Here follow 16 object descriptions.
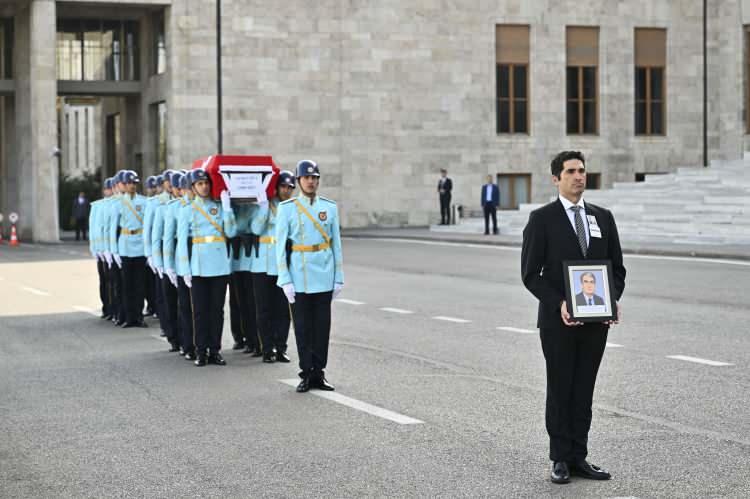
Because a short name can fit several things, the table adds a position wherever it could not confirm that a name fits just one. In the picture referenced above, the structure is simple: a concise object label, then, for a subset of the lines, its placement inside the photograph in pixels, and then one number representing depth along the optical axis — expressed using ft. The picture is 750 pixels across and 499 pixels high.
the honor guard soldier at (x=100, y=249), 61.46
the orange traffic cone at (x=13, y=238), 156.29
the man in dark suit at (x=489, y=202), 137.49
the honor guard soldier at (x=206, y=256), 44.32
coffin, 45.24
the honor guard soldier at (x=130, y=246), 57.77
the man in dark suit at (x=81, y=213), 159.43
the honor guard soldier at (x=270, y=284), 44.62
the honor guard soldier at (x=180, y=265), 45.60
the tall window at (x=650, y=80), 183.83
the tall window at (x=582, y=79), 180.24
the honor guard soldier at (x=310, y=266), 37.40
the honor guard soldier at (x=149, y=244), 51.13
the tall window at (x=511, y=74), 177.88
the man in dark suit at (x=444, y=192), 160.35
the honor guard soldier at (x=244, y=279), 46.32
